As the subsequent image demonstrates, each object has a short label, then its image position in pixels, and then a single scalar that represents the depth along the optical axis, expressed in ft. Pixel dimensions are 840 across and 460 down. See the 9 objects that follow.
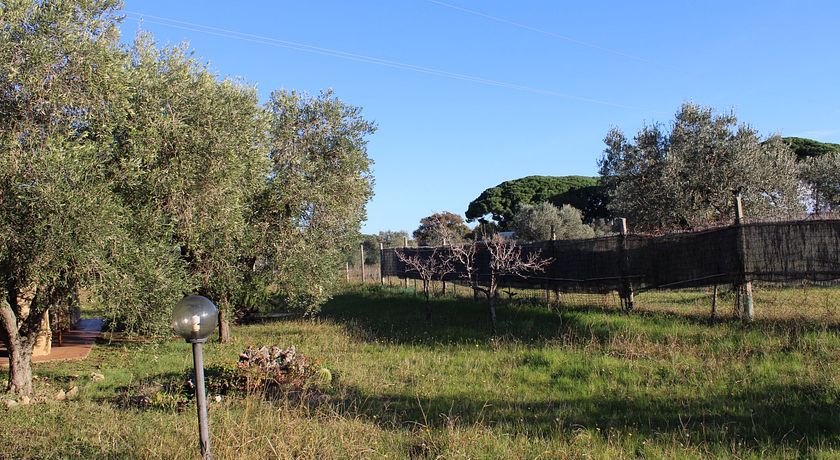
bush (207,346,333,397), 26.32
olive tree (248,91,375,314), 43.60
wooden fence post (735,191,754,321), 33.04
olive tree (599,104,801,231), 51.93
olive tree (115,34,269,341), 27.17
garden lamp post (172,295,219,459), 14.37
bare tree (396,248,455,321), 50.96
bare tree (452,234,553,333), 41.83
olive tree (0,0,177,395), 22.05
